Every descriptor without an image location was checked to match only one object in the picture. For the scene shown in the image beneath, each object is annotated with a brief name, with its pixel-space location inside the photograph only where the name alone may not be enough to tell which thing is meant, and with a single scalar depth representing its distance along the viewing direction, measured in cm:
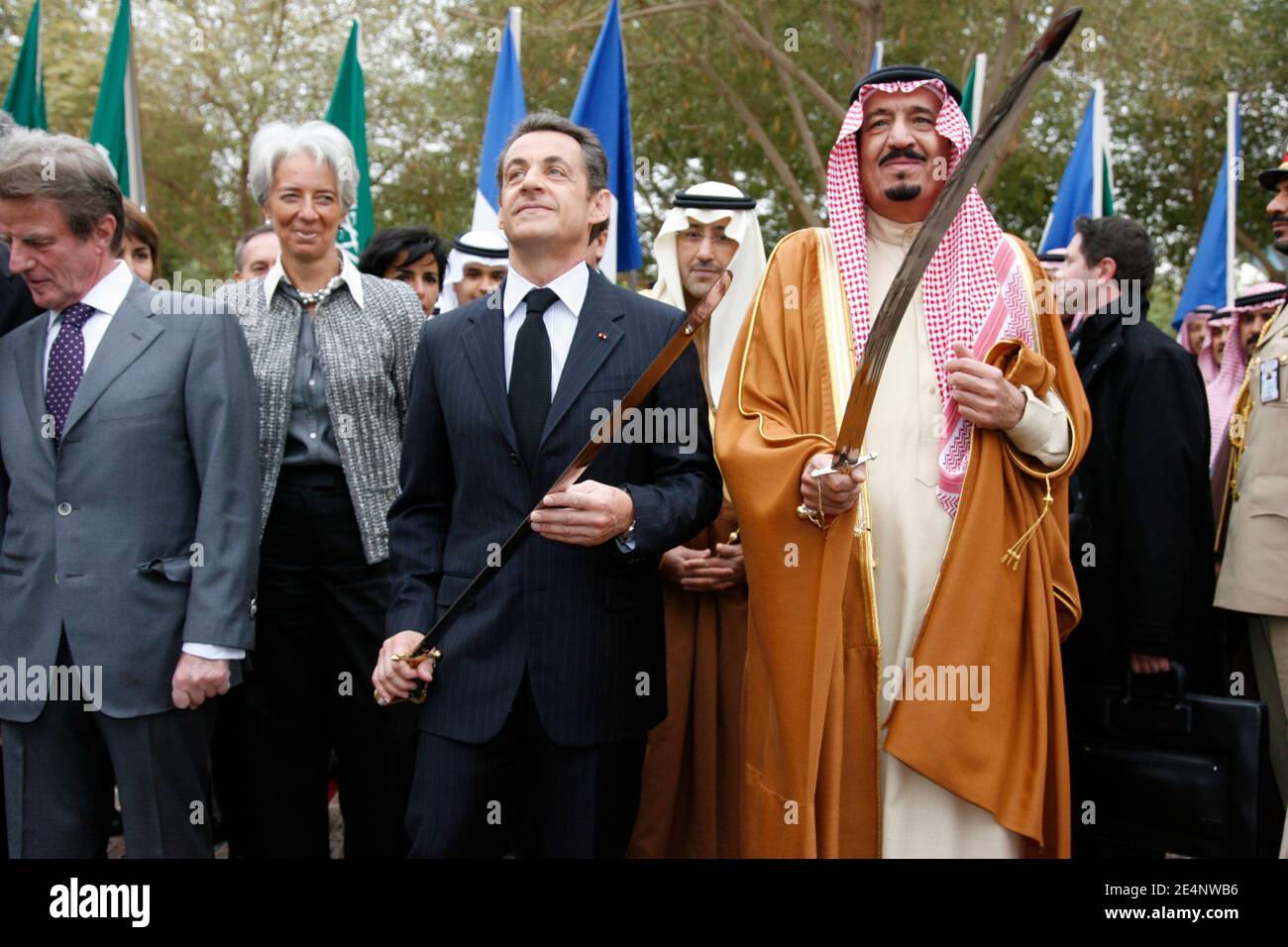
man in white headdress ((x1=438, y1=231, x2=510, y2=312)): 543
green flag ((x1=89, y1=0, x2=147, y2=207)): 661
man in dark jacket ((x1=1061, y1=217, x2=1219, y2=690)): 367
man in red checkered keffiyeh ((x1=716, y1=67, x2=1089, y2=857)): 277
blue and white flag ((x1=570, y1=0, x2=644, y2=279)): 584
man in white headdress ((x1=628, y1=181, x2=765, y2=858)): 357
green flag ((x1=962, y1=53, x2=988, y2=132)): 787
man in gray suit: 295
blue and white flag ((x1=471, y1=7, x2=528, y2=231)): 597
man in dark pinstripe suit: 265
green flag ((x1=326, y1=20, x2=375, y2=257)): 664
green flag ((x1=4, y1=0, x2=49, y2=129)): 677
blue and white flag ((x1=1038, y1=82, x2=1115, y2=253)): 764
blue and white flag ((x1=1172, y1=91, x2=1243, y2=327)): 812
